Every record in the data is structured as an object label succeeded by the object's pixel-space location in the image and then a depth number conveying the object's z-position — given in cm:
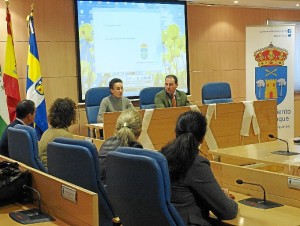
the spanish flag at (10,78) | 595
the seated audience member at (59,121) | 357
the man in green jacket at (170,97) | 599
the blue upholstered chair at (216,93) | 666
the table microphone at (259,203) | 259
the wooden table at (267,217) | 232
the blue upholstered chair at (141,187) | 205
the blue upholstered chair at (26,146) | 302
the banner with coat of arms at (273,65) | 783
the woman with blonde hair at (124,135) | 296
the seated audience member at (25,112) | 421
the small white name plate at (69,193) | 226
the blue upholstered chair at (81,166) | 249
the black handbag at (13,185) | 264
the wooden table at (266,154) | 360
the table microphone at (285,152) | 397
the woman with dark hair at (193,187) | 229
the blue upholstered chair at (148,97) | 622
